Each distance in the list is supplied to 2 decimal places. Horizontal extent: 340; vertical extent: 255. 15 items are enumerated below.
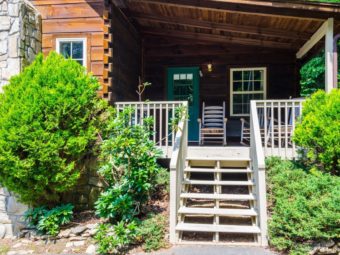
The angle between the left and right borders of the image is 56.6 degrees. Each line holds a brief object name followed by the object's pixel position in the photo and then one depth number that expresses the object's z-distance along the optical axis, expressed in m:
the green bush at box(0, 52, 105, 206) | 4.91
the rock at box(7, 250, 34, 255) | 4.77
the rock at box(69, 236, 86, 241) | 5.00
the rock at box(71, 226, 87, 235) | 5.03
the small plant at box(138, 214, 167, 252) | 4.43
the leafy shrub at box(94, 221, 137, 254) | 4.39
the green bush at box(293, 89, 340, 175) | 4.84
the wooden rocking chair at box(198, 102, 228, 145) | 8.39
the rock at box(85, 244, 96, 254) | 4.65
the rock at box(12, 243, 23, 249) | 5.06
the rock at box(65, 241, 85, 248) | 4.89
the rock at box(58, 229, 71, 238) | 5.02
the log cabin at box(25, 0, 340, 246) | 5.02
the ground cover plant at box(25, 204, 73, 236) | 5.04
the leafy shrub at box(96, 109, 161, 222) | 4.96
